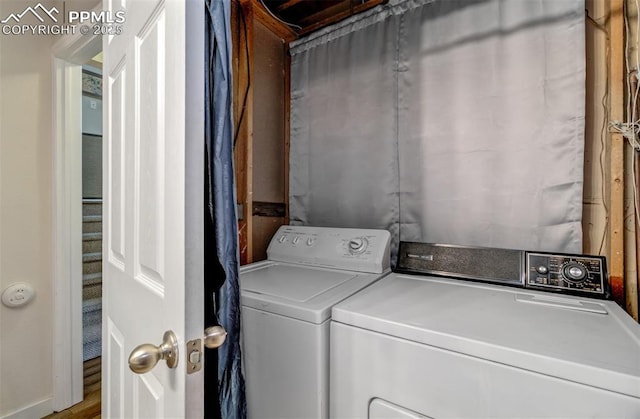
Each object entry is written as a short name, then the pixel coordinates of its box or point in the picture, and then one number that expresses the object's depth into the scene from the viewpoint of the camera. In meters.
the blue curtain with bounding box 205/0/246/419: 0.93
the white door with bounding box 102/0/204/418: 0.56
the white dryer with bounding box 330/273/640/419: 0.63
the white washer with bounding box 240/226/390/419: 0.94
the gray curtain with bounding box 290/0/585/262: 1.24
